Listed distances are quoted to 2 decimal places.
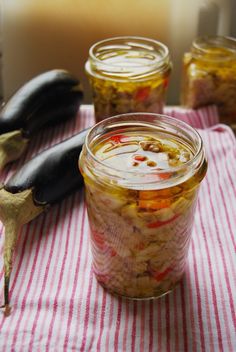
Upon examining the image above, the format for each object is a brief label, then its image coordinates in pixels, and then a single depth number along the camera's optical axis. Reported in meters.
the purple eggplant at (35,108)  0.94
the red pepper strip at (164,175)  0.61
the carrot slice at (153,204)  0.60
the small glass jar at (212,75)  1.01
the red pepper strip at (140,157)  0.65
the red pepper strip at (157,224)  0.62
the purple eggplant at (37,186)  0.74
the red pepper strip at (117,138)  0.70
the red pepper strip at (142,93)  0.92
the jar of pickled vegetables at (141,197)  0.61
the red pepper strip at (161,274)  0.67
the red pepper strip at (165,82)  0.95
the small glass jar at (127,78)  0.91
